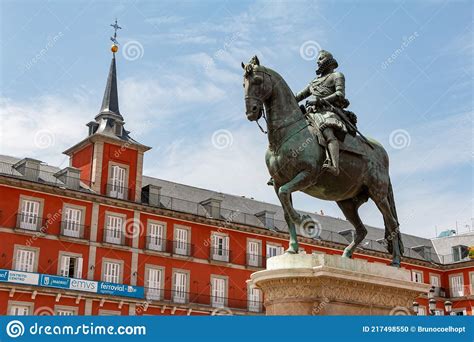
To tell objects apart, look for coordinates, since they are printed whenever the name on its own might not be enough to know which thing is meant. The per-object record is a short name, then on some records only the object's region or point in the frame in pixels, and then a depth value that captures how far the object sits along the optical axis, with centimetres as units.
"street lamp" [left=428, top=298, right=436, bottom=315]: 2145
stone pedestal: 862
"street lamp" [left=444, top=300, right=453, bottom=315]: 2265
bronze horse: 905
